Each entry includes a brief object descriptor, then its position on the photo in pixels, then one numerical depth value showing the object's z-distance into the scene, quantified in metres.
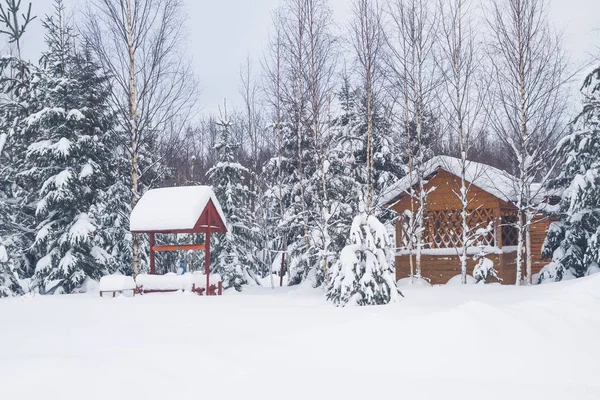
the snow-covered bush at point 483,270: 16.81
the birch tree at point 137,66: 17.22
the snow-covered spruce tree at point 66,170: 18.34
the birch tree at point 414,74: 18.22
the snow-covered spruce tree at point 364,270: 10.84
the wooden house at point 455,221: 18.22
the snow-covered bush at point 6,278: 15.63
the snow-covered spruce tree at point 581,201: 15.51
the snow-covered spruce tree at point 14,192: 19.27
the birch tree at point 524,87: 16.16
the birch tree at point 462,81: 16.94
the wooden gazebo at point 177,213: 14.98
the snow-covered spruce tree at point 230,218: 21.55
